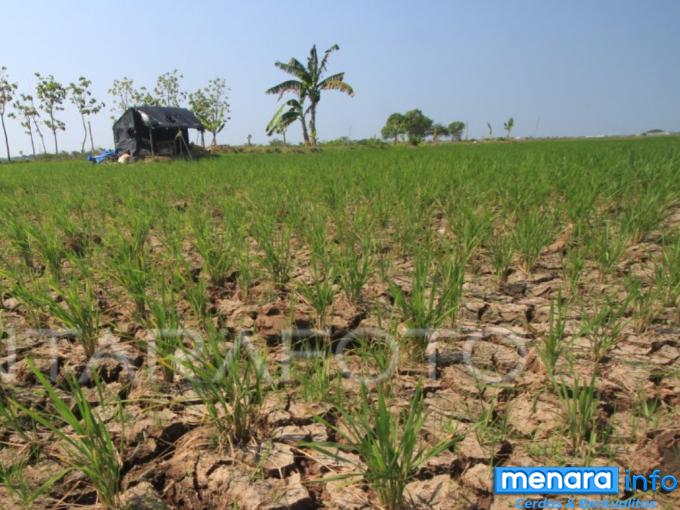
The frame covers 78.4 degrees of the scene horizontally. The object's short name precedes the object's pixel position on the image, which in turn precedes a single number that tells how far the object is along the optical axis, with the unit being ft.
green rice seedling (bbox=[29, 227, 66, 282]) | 6.24
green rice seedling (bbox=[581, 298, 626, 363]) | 3.76
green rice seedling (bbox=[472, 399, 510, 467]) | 3.13
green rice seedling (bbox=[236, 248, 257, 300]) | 5.61
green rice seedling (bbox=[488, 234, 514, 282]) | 5.94
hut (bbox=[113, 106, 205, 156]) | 54.03
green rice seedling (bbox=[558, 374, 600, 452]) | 3.01
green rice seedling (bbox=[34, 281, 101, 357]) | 4.20
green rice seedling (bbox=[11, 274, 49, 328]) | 4.64
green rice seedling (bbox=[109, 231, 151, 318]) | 4.84
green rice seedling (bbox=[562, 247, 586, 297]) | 5.25
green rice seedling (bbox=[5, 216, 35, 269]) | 6.82
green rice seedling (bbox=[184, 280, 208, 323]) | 4.75
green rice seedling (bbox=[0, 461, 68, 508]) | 2.73
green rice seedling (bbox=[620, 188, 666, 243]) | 6.48
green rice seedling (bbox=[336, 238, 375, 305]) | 5.19
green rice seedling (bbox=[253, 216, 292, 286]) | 5.81
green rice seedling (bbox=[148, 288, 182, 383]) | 3.91
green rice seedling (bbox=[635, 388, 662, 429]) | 3.25
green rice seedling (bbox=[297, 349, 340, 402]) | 3.67
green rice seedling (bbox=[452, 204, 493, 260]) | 6.20
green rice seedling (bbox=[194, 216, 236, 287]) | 5.98
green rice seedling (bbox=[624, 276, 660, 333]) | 4.36
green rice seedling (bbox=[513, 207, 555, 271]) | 6.09
